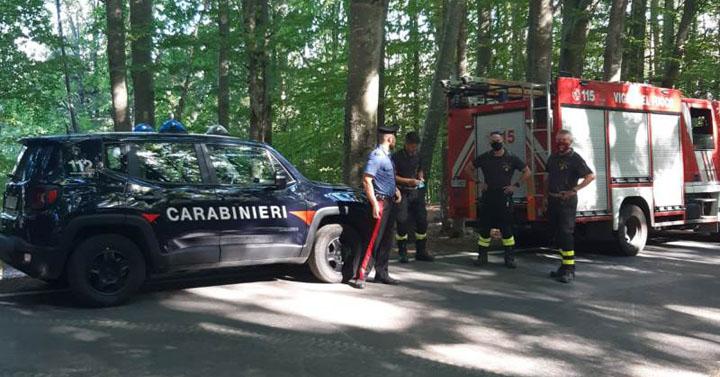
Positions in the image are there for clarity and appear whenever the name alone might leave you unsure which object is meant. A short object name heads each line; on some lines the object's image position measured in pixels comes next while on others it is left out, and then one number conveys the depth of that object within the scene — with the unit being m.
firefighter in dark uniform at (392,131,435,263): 8.35
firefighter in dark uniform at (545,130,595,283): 7.74
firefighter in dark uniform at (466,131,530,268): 8.55
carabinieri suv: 5.73
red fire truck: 9.32
